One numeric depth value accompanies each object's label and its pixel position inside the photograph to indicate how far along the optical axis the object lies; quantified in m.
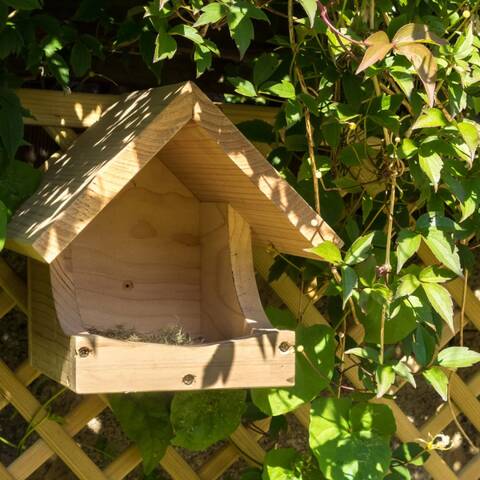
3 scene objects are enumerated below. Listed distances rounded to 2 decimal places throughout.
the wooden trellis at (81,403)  1.14
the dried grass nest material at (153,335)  0.98
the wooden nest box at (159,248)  0.90
